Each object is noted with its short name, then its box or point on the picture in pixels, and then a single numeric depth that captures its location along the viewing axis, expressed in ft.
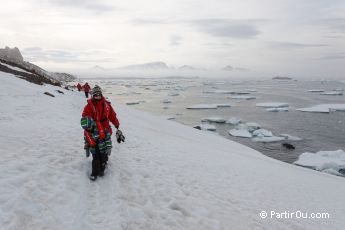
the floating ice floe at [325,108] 161.27
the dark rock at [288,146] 88.58
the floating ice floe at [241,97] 235.20
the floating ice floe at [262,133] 100.94
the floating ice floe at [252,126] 113.02
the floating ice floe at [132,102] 191.84
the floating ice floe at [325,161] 68.28
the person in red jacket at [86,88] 105.55
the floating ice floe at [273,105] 179.83
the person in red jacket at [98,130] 23.99
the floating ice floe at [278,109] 165.07
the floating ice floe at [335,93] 275.39
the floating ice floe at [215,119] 128.67
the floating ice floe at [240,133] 102.09
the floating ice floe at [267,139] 96.53
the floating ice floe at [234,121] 124.36
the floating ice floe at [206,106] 174.15
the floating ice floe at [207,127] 107.71
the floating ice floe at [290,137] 99.03
